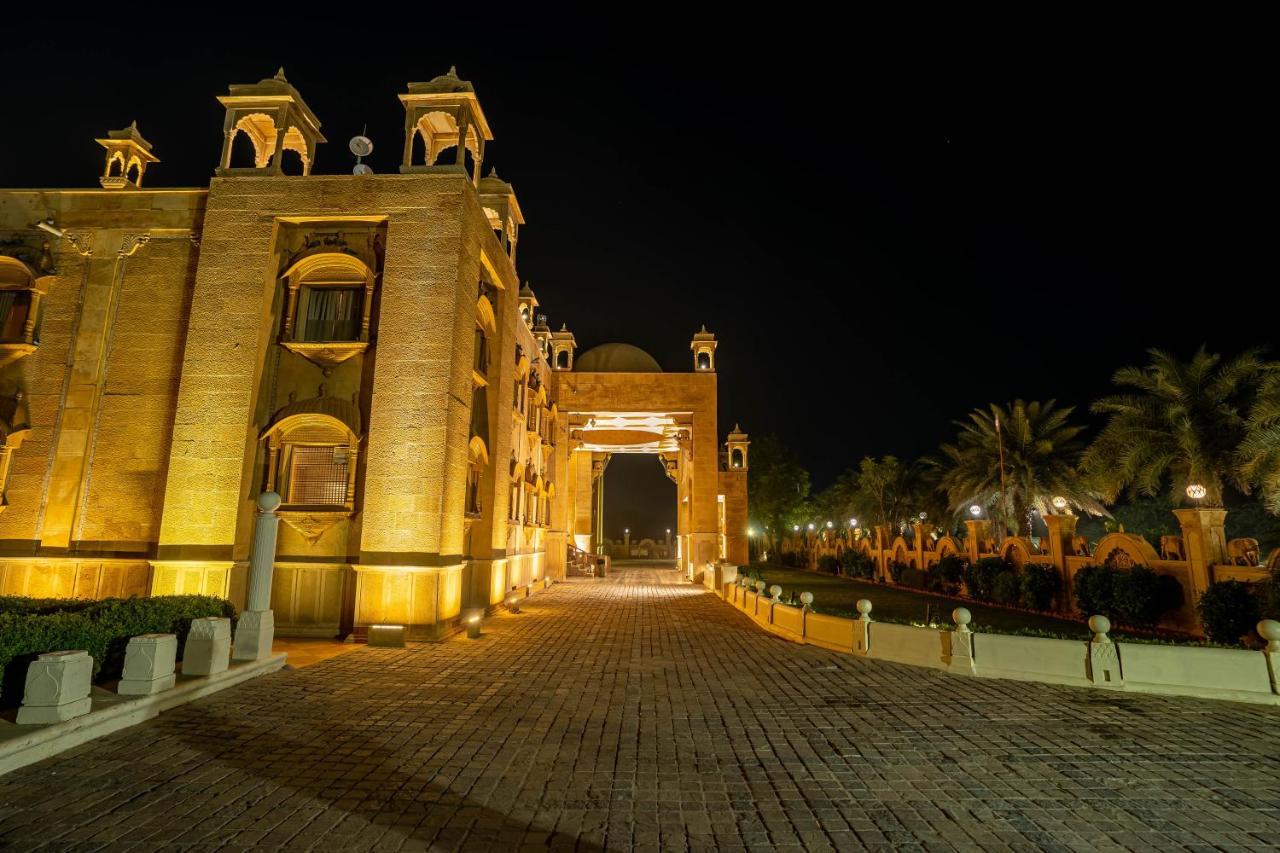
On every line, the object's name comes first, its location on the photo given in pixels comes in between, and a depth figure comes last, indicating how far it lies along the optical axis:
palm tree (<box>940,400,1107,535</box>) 27.69
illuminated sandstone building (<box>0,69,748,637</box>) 12.84
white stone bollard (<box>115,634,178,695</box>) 7.30
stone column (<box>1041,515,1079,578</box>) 20.83
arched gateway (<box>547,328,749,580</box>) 31.66
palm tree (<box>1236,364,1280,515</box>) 15.00
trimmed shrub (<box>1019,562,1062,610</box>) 20.78
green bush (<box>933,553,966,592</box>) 27.62
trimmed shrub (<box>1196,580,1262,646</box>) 13.78
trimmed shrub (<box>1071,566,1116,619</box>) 17.81
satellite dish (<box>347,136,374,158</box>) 16.58
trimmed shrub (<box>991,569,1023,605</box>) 22.33
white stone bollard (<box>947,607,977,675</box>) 10.23
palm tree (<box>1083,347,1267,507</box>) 18.58
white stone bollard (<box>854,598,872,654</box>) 11.68
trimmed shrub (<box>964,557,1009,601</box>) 23.88
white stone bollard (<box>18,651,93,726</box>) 6.10
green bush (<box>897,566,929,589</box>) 30.87
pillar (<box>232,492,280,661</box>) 9.73
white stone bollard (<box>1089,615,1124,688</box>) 9.35
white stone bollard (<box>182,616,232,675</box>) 8.46
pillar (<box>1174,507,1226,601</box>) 15.68
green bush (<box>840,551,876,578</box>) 37.84
